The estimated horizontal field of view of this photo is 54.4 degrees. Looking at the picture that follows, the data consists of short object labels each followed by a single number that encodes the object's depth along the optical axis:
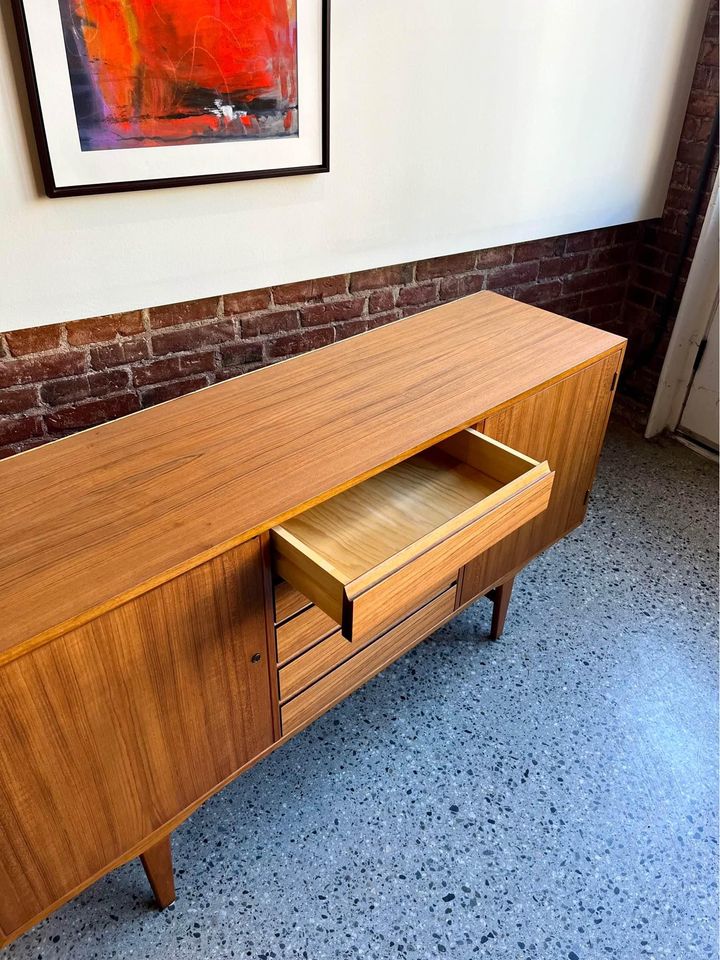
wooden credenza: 0.92
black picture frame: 1.08
